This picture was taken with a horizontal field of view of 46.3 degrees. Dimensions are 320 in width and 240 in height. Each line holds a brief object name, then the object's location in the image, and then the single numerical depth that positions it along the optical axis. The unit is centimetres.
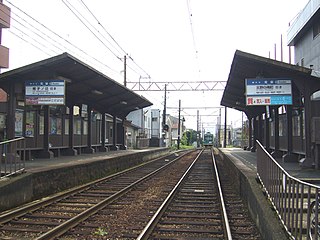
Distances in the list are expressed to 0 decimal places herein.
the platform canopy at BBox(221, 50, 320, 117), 1406
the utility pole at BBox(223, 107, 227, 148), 6091
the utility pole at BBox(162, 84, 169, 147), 4829
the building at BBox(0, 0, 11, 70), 3139
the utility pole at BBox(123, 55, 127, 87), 3475
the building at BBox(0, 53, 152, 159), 1504
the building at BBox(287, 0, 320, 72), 2044
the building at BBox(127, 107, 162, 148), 4785
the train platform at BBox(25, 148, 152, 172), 1201
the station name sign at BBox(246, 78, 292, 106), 1470
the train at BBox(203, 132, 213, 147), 7025
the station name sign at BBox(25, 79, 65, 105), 1522
